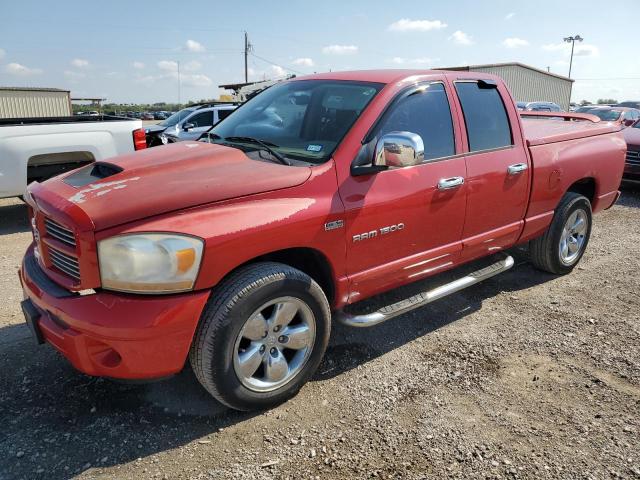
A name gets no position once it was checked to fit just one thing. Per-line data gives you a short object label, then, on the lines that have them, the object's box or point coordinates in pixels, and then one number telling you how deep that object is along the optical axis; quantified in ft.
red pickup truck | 7.97
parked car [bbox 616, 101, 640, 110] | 132.98
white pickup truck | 21.13
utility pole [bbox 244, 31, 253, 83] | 166.57
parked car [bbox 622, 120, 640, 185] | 29.99
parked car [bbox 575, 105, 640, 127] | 59.00
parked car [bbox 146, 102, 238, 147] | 41.09
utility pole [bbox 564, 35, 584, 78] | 171.63
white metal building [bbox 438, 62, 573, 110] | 109.69
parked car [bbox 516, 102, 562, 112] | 69.46
